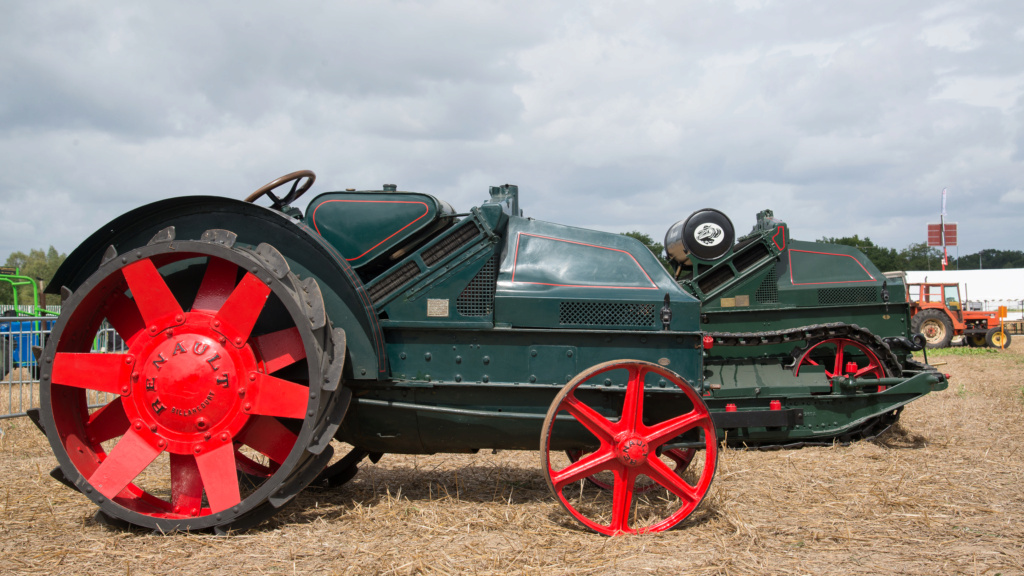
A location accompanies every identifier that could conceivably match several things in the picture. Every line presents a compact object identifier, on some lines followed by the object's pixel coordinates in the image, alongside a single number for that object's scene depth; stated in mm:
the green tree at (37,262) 60250
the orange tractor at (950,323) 20016
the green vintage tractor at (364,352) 3822
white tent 46500
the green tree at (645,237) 46256
